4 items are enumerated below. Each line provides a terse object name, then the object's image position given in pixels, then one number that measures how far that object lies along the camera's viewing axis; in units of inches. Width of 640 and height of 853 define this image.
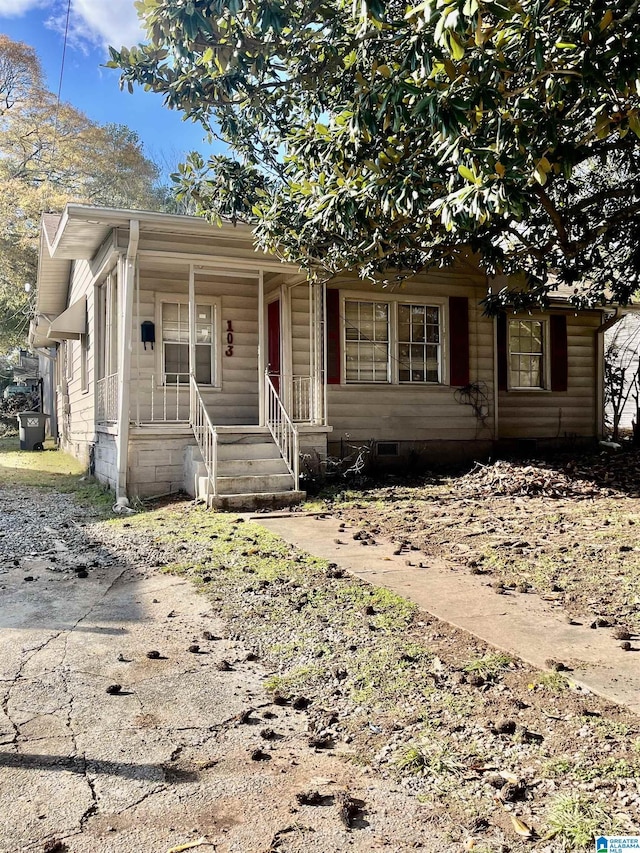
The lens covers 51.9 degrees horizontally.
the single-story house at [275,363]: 334.3
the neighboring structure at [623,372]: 581.0
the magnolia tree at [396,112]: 144.6
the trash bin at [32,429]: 666.8
